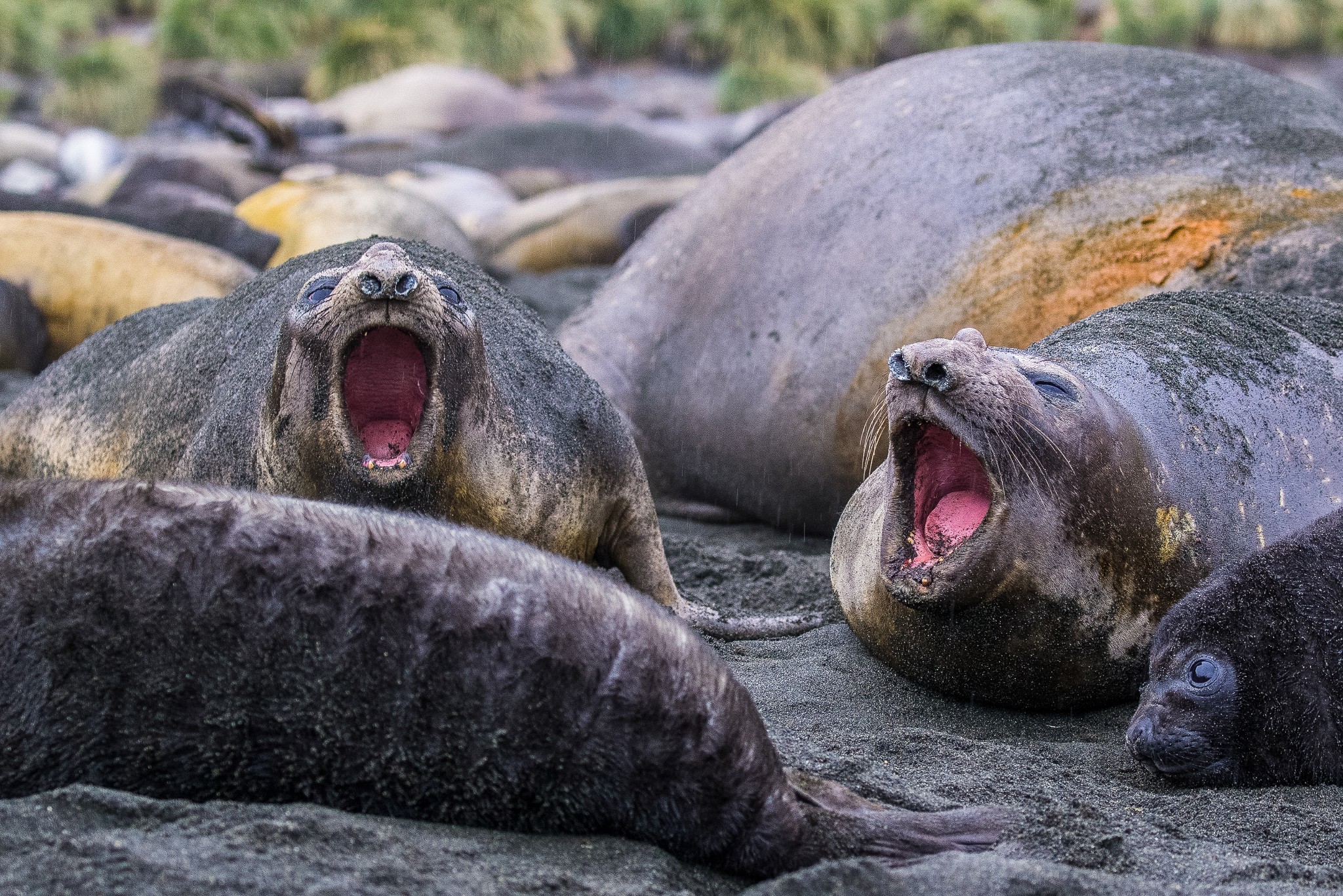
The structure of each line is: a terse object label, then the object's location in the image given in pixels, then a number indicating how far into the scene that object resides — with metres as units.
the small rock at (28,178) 33.37
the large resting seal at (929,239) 9.39
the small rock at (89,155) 36.91
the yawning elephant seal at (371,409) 6.59
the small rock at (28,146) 37.87
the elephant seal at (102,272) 14.55
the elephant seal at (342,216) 17.44
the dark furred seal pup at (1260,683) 5.73
